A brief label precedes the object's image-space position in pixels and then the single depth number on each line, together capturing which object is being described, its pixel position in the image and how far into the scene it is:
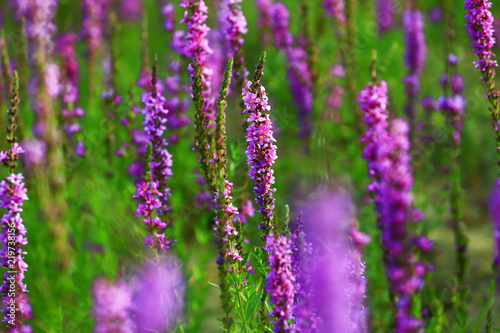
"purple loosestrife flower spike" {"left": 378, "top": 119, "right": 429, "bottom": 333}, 2.58
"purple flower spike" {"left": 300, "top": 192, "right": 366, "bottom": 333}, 2.61
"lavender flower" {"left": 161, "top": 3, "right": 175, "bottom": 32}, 3.94
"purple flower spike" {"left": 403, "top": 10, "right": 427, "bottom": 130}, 4.02
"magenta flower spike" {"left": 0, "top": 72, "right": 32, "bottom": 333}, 2.76
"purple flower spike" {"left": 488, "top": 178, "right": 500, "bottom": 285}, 2.98
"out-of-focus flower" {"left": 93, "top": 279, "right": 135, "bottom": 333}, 2.59
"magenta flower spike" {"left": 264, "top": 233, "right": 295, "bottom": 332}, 2.67
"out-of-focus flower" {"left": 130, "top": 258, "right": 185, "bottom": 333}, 2.77
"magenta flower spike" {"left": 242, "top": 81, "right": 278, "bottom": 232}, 2.74
